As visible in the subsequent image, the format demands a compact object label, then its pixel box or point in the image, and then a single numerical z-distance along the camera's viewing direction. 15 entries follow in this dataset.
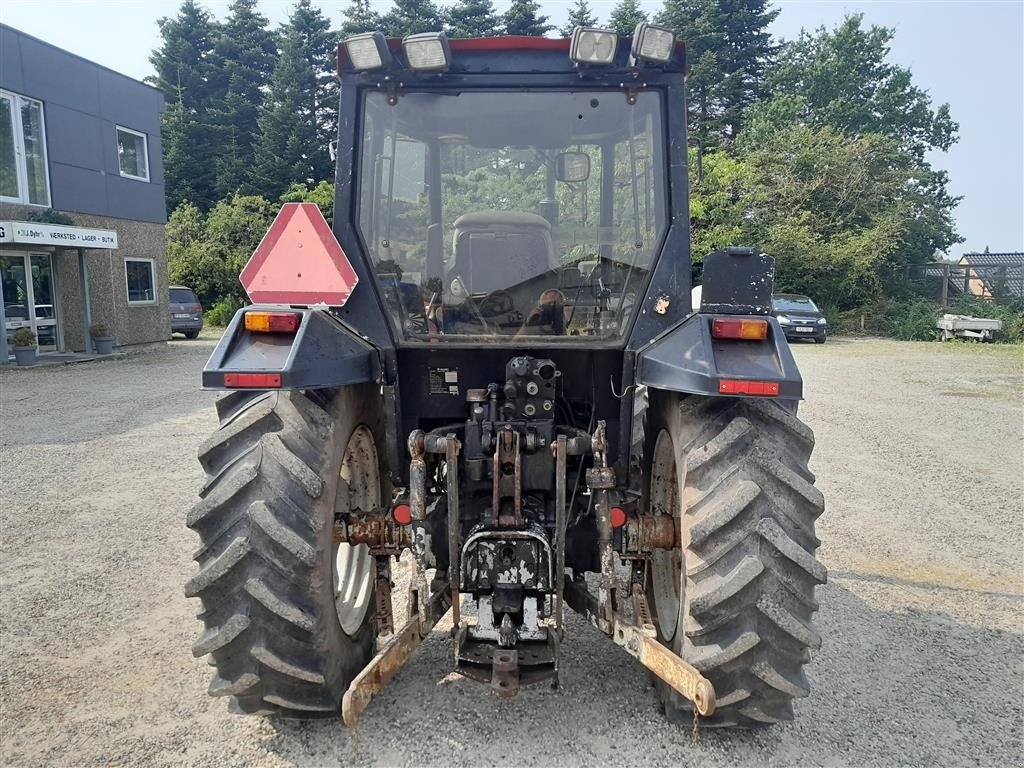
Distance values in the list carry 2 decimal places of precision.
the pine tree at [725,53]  40.56
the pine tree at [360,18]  39.41
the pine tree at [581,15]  25.55
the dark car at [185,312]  25.06
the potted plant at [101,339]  19.06
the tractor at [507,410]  2.80
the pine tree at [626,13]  38.62
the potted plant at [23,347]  16.56
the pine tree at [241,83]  43.00
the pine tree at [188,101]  43.53
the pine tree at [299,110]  39.22
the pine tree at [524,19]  26.90
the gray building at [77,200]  17.47
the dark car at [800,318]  24.22
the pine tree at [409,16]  36.09
